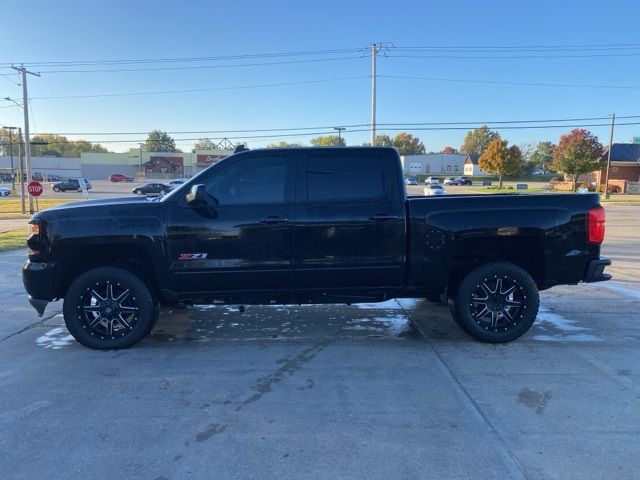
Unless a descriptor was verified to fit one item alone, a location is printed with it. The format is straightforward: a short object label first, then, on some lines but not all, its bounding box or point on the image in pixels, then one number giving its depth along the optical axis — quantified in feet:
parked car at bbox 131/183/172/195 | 164.76
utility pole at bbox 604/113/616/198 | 153.48
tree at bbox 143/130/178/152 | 497.05
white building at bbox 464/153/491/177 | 413.80
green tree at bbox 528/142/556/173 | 376.31
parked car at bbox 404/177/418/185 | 254.39
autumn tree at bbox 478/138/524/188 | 207.62
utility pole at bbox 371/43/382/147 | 135.33
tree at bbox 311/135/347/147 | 321.07
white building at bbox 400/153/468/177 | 433.89
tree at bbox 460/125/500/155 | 521.65
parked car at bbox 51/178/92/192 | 199.11
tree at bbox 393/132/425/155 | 485.73
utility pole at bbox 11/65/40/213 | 101.81
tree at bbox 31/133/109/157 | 444.23
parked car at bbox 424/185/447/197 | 135.82
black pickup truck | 16.52
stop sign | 87.97
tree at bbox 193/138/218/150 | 483.14
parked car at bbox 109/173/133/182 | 296.51
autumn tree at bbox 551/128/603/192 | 171.32
